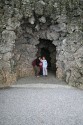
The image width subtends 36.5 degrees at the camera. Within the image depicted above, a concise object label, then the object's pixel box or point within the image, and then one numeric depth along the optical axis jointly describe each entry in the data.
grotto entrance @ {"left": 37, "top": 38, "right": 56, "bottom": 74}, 10.30
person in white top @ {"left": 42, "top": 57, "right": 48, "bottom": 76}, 9.42
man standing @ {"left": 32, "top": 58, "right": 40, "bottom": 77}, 9.52
